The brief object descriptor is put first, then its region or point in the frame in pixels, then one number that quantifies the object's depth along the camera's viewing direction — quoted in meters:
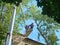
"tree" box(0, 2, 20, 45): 15.73
